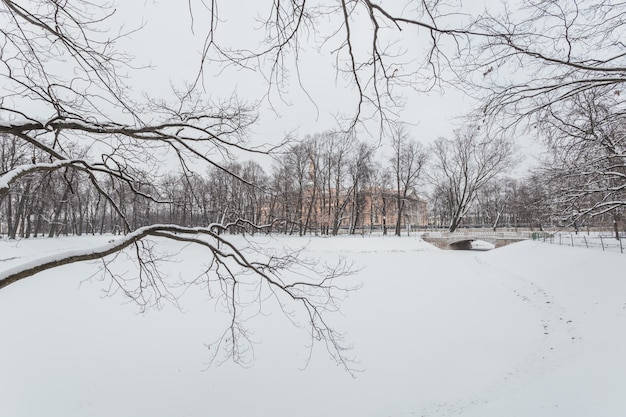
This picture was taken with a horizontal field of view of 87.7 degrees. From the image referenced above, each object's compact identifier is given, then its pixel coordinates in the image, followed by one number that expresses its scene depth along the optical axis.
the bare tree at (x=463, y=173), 32.97
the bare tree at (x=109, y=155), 2.94
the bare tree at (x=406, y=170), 38.62
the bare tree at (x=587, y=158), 5.24
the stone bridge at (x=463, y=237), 30.92
